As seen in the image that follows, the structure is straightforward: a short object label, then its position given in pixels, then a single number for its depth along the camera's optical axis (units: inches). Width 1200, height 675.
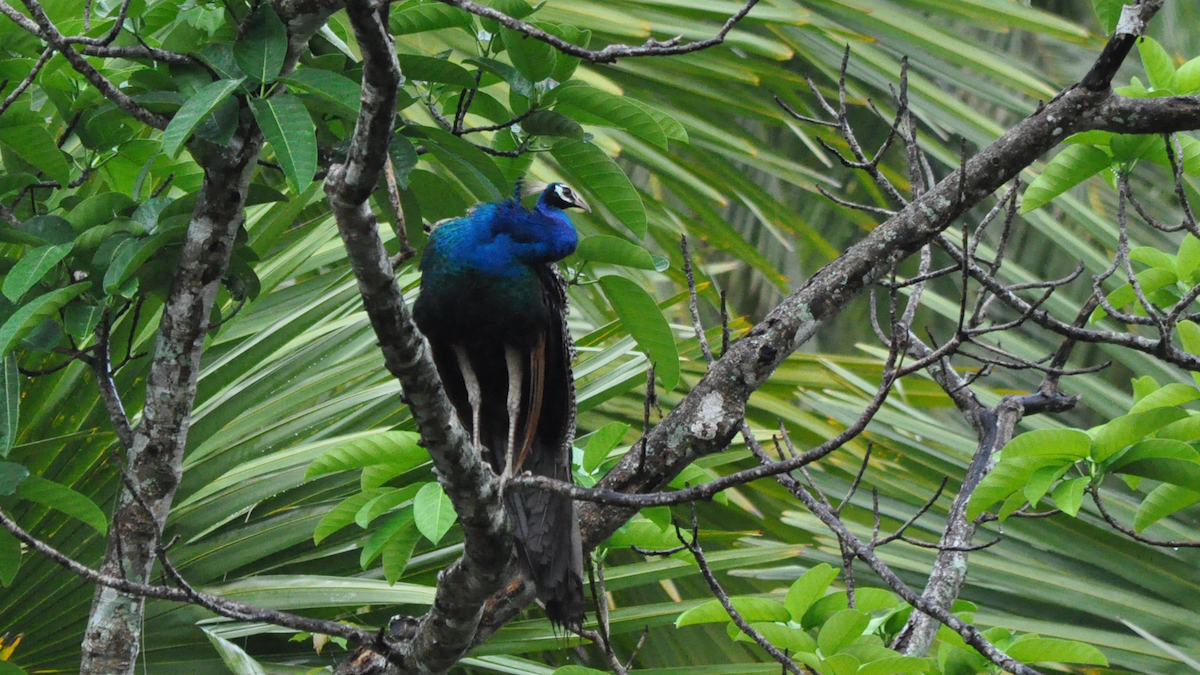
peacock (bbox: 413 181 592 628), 1005.8
